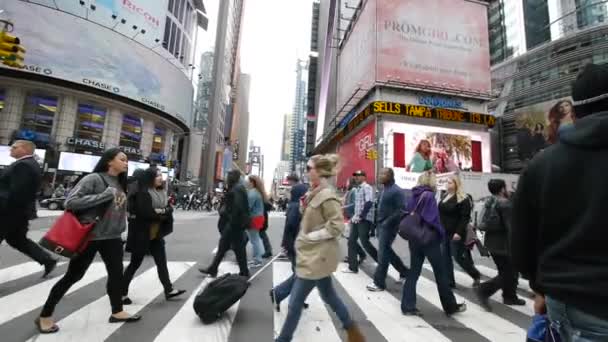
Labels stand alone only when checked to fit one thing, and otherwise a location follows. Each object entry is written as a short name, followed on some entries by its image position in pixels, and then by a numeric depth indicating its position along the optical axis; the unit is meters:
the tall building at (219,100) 68.12
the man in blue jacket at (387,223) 4.80
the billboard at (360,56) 25.30
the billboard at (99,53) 30.93
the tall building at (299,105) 172.82
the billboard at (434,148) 23.36
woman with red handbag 2.98
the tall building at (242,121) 111.29
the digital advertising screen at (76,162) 31.88
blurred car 18.80
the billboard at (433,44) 24.72
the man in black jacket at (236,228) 5.05
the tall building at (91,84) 31.30
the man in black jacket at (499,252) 4.12
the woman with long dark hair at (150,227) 3.74
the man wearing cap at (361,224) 5.77
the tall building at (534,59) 33.81
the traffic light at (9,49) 9.18
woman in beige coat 2.63
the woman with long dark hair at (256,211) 6.52
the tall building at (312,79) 67.75
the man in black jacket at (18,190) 4.21
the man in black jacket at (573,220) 1.06
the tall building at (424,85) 23.86
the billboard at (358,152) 24.23
